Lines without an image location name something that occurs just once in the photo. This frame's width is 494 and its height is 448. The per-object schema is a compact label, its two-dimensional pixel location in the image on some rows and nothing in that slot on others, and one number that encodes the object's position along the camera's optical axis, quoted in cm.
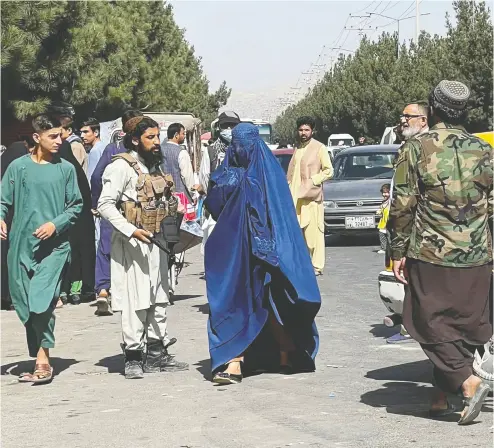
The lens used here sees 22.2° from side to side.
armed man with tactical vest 862
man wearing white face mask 1181
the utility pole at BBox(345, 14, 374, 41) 9916
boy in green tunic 855
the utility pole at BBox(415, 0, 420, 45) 6053
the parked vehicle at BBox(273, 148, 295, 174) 2559
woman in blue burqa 834
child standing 1127
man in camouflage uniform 664
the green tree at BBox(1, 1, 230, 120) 2118
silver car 2058
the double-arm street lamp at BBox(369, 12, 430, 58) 7397
